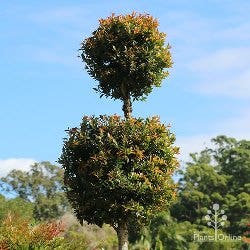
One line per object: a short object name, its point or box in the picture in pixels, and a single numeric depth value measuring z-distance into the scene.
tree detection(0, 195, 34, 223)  45.75
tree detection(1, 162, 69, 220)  64.38
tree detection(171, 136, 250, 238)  51.09
